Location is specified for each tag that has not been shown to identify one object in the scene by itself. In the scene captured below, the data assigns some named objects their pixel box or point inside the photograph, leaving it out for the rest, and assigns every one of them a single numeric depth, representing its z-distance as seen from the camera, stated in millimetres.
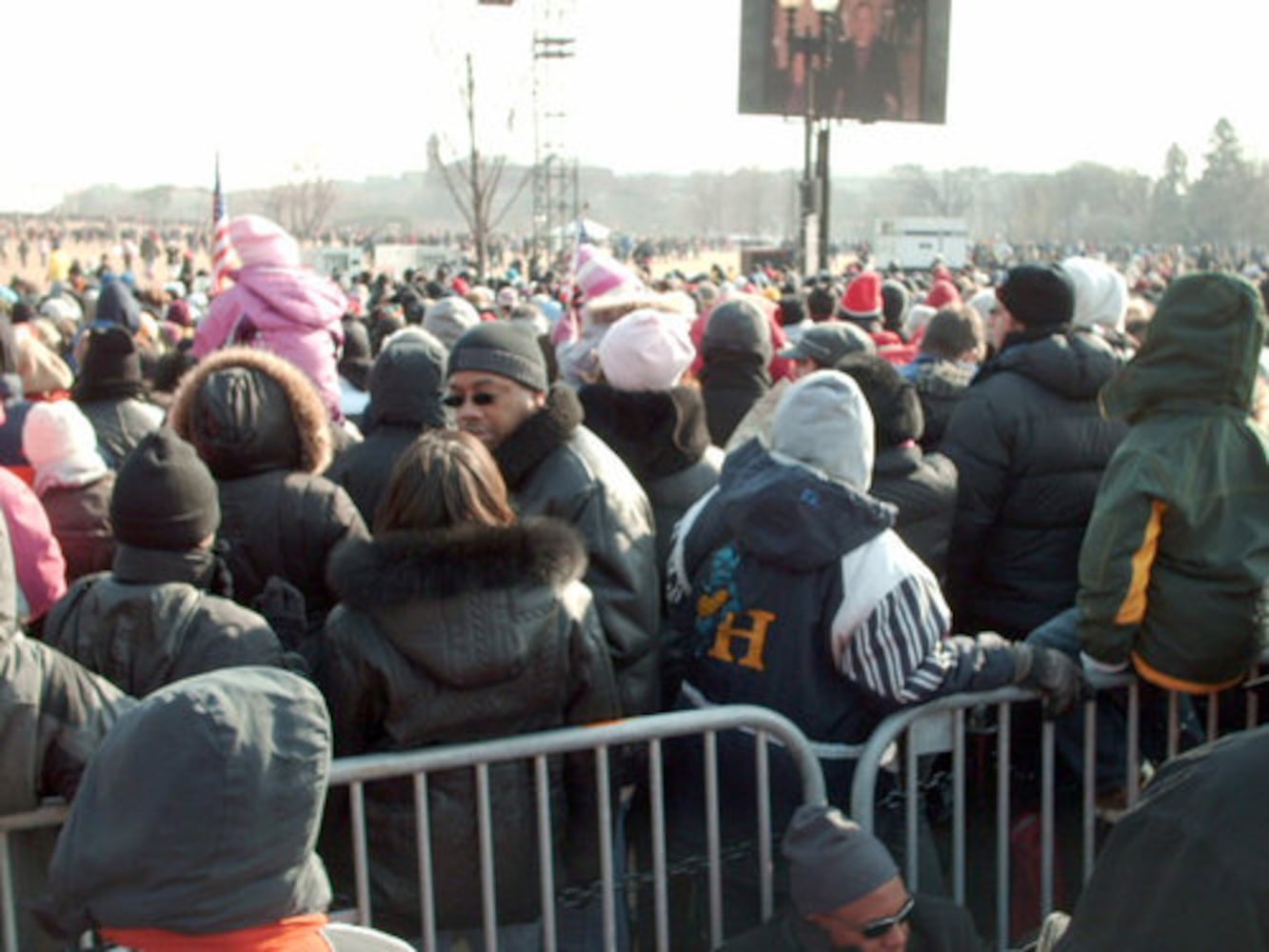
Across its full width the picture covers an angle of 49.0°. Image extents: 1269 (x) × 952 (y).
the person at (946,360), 5645
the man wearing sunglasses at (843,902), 3227
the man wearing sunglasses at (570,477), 3936
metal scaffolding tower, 39531
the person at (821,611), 3508
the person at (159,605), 3301
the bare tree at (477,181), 33656
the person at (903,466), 4398
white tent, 22131
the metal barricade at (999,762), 3605
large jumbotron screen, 33562
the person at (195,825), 2201
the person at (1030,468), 4559
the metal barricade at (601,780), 3213
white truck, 47594
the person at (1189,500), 3619
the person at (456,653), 3264
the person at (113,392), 5695
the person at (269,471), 4082
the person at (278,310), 6238
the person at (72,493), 4273
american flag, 7426
